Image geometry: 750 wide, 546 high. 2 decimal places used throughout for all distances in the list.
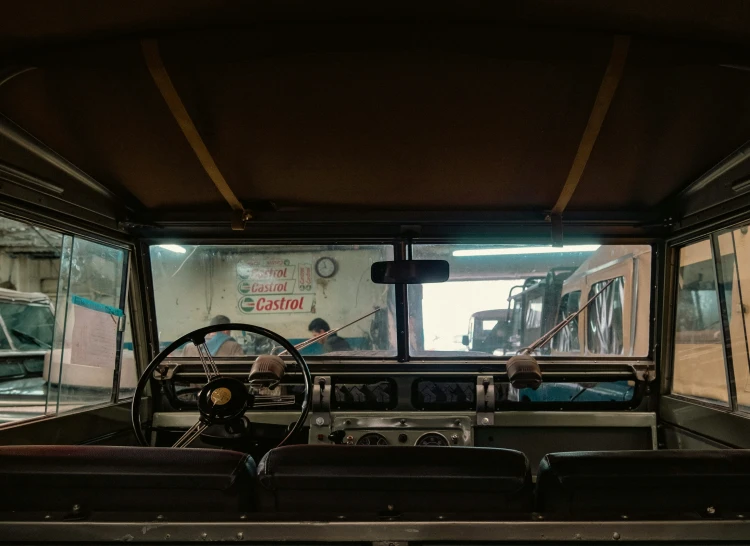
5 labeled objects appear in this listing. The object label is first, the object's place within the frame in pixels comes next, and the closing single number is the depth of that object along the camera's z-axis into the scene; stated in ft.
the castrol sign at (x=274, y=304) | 11.62
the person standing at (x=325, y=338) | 11.55
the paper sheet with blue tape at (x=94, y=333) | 10.06
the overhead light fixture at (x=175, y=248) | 11.61
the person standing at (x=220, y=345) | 11.59
